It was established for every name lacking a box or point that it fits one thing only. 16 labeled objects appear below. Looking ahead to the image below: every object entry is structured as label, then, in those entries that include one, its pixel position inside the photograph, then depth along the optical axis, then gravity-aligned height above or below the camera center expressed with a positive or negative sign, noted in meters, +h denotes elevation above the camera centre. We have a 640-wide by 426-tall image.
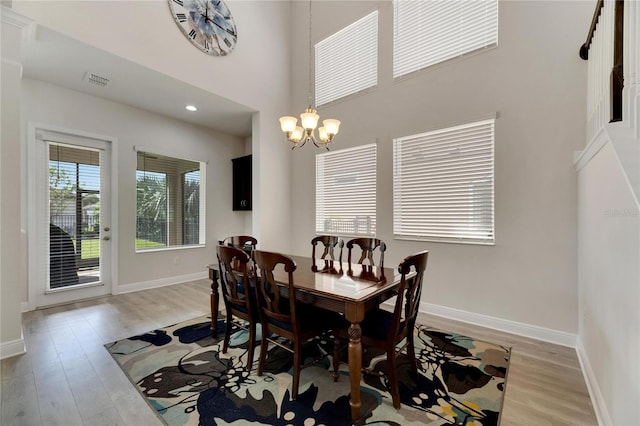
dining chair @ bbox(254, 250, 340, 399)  1.75 -0.75
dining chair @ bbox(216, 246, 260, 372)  2.04 -0.67
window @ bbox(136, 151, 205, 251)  4.53 +0.20
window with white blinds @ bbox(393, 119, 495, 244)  2.98 +0.33
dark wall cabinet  5.38 +0.62
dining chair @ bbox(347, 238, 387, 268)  2.60 -0.32
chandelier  2.45 +0.81
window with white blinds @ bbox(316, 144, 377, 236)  3.91 +0.33
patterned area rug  1.64 -1.24
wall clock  3.46 +2.59
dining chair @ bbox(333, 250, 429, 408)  1.65 -0.77
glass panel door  3.58 -0.08
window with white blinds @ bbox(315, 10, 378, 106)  3.92 +2.37
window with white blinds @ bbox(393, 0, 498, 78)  2.99 +2.20
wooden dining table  1.61 -0.51
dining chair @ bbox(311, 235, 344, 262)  2.90 -0.32
